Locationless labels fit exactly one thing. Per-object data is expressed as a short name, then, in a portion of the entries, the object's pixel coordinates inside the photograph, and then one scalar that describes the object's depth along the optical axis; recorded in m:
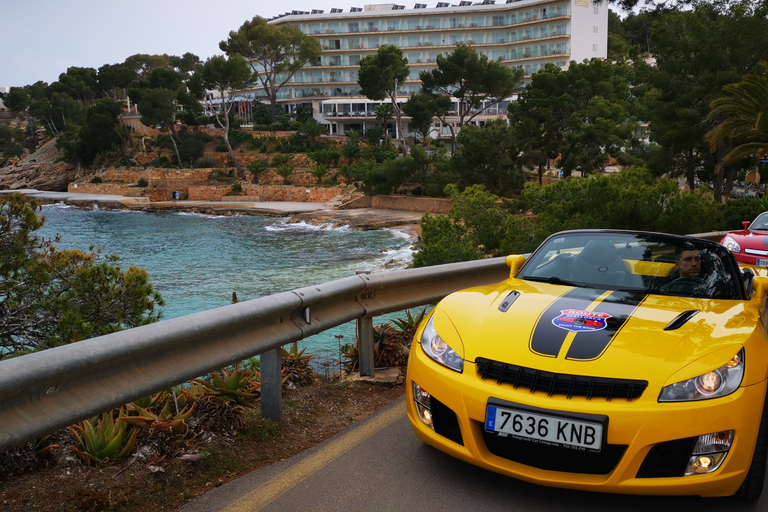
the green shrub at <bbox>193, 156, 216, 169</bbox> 78.75
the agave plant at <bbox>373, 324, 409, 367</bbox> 6.28
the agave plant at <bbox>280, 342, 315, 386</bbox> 5.89
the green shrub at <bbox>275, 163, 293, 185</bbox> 70.62
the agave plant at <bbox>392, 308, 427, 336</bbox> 7.34
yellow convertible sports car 3.18
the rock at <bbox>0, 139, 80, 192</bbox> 90.44
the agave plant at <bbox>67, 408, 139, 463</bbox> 3.83
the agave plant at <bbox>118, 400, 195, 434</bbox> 3.89
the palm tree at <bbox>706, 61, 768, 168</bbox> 22.45
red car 10.47
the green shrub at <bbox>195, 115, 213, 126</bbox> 86.88
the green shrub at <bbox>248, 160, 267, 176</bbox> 72.50
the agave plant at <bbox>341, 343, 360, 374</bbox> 6.49
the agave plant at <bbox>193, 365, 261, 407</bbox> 4.57
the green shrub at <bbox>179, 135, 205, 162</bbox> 80.94
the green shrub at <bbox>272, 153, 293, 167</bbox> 73.60
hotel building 99.06
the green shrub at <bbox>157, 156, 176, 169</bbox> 80.62
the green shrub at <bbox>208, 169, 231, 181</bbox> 75.44
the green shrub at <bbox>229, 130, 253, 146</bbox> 83.30
